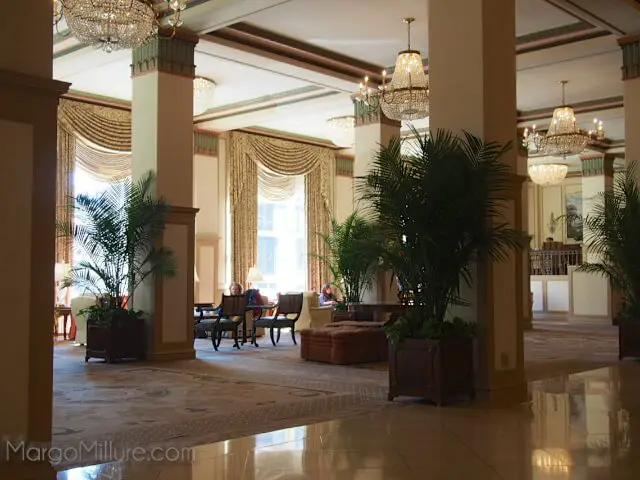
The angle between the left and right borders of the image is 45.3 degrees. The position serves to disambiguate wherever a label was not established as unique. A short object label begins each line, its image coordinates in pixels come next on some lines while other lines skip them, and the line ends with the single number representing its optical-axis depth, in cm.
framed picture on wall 2495
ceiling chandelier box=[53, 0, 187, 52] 802
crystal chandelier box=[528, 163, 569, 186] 1906
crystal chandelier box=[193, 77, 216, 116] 1398
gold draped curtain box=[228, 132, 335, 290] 1889
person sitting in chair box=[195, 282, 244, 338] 1273
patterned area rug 584
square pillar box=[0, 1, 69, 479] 436
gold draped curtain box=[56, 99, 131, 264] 1527
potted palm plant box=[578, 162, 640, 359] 1030
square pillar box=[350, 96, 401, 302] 1407
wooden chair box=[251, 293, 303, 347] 1306
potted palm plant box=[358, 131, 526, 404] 689
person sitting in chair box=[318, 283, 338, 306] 1780
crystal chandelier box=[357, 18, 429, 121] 1123
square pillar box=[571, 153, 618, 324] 1895
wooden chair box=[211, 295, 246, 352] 1227
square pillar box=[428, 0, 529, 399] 732
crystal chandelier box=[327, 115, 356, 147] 1608
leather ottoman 1054
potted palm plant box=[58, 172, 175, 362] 1019
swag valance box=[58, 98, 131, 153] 1550
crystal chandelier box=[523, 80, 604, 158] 1356
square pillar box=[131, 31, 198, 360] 1053
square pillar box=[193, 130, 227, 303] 1783
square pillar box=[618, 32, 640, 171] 1135
